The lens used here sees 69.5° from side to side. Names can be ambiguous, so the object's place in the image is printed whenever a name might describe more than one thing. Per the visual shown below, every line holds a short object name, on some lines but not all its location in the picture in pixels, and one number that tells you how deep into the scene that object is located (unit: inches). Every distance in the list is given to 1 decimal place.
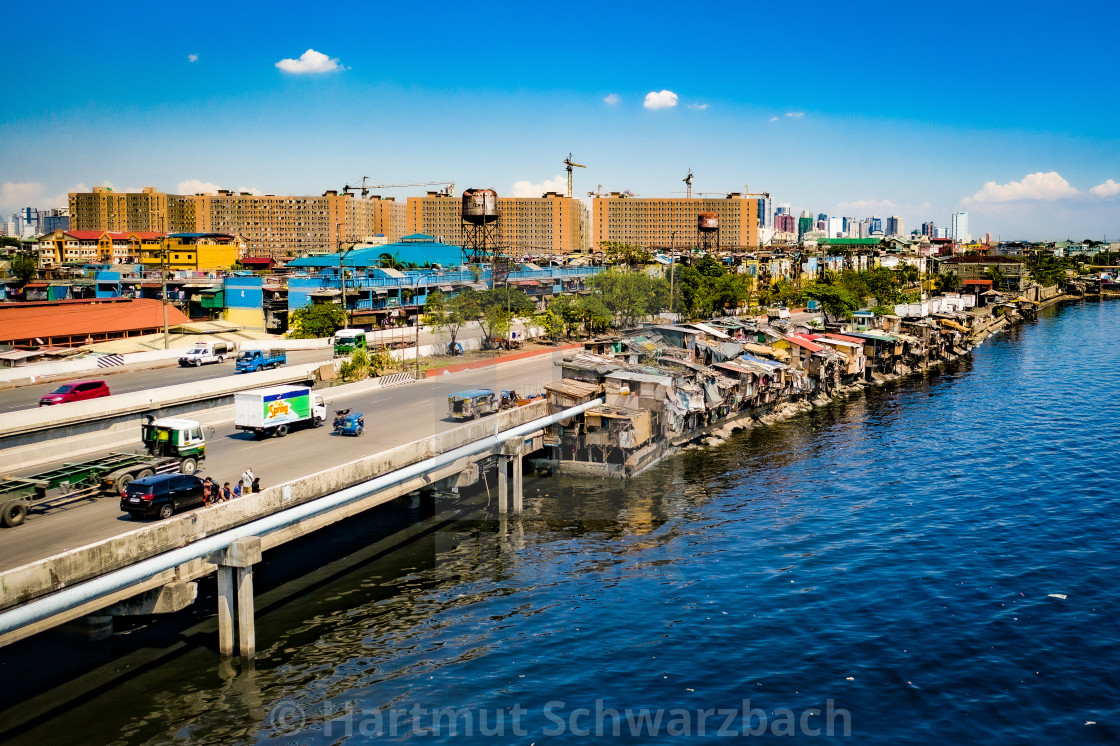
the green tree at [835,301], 4441.4
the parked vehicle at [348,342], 2760.8
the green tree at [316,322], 3373.5
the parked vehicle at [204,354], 2711.6
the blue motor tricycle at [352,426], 1632.6
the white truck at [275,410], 1599.4
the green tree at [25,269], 5420.3
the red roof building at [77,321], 3038.9
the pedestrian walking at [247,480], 1202.0
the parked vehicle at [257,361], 2488.9
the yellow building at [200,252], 6122.1
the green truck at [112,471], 1104.2
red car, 1854.1
